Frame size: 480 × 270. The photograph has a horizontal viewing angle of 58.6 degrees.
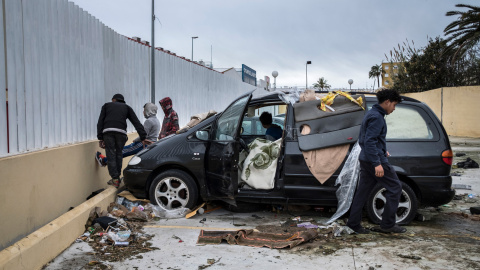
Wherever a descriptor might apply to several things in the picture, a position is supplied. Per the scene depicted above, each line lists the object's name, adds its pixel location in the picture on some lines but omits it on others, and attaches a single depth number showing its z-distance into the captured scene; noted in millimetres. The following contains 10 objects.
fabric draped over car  5719
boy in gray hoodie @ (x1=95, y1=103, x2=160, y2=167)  8156
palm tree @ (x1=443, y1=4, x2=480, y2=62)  19875
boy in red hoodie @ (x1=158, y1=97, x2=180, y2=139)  8312
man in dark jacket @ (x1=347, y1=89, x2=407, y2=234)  5055
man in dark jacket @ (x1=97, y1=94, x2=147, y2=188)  7023
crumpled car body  5586
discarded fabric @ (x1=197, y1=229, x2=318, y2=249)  4829
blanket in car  6004
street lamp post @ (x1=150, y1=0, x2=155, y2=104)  11555
